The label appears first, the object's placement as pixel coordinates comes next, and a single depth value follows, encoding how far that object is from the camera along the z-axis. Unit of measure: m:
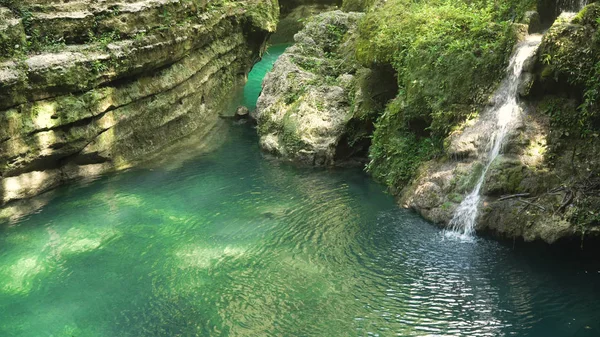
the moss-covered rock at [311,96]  13.99
